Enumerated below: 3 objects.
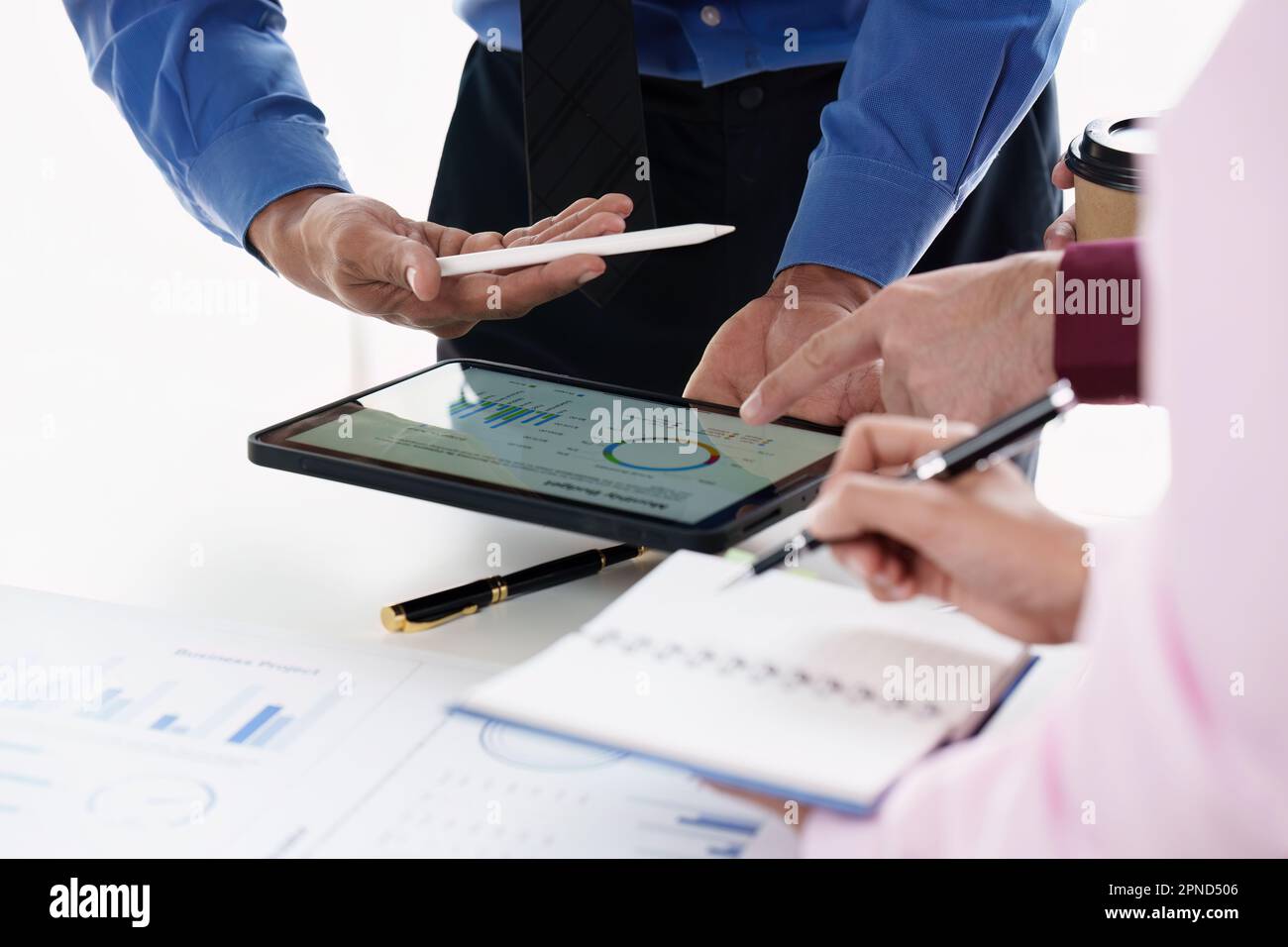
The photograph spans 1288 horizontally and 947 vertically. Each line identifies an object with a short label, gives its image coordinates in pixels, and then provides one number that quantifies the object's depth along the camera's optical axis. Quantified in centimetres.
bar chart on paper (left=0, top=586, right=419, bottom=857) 63
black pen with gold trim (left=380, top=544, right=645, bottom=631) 84
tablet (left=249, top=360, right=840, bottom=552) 85
